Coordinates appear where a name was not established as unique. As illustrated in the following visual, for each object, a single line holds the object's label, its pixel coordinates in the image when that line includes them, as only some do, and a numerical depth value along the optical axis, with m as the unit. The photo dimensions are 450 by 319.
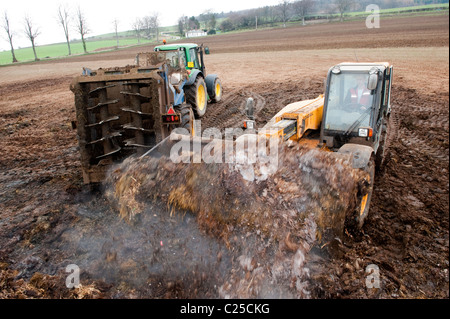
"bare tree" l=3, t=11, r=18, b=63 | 33.22
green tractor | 9.77
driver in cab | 5.11
